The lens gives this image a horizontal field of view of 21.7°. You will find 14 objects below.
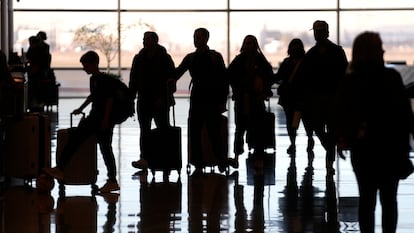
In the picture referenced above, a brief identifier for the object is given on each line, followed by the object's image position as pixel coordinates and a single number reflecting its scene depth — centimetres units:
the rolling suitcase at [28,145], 1116
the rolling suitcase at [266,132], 1386
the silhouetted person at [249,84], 1266
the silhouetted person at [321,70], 1125
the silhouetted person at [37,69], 2242
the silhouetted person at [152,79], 1263
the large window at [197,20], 3209
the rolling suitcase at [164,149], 1215
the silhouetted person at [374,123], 695
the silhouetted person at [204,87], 1198
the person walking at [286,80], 1442
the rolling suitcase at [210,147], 1227
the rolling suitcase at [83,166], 1082
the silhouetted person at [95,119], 1052
